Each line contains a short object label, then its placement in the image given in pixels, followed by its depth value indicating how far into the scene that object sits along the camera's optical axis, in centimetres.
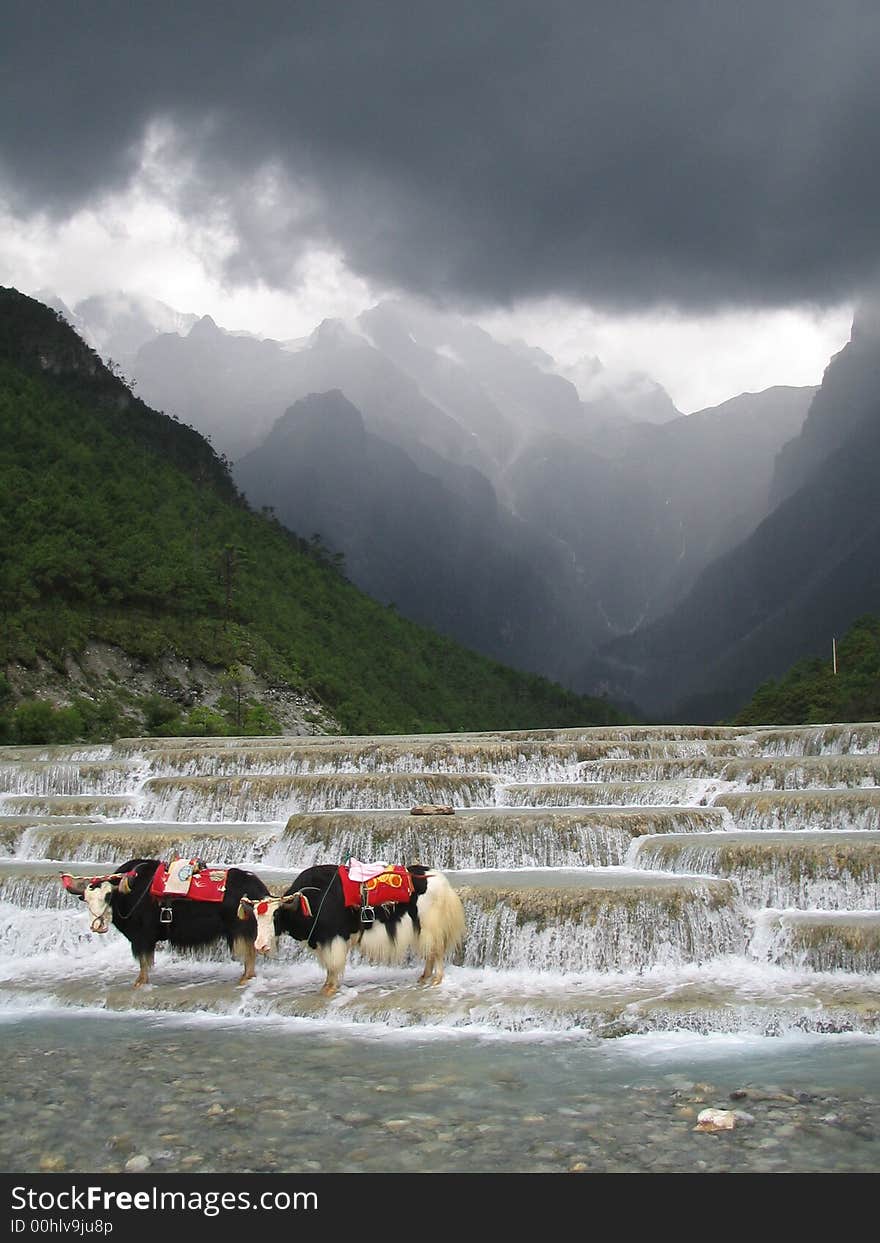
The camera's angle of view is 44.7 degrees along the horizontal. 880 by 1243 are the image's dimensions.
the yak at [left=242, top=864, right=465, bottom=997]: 1012
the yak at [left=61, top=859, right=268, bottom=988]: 1061
